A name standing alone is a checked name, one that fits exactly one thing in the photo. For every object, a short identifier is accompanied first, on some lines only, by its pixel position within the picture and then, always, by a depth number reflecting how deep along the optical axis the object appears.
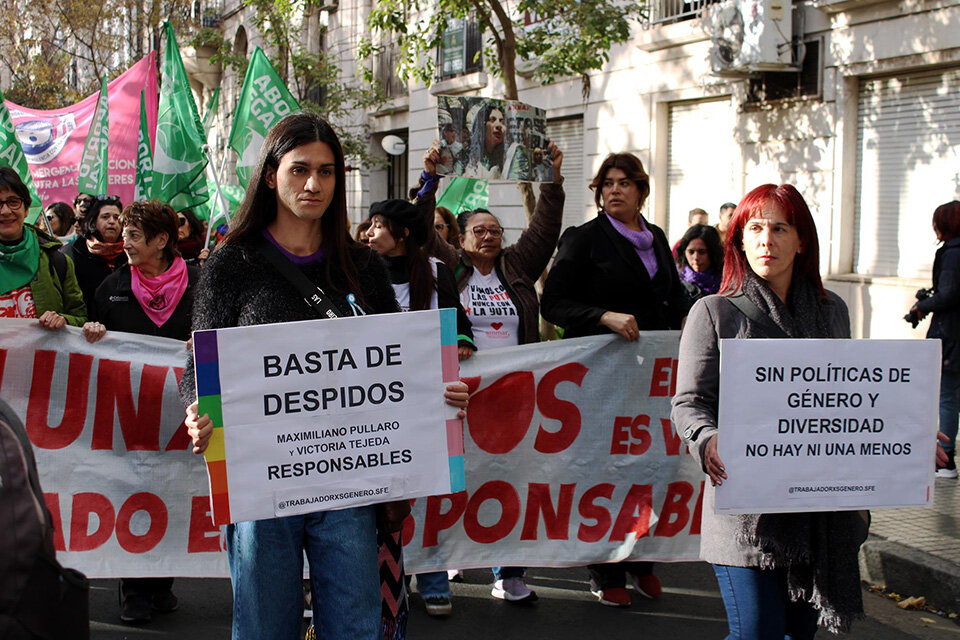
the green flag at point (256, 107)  8.86
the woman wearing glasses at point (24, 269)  5.13
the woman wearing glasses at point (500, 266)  5.36
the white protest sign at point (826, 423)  3.03
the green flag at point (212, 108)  14.41
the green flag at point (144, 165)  9.52
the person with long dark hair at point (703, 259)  7.21
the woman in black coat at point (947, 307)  7.22
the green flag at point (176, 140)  9.72
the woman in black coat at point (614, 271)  4.92
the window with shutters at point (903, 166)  10.26
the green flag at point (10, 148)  7.58
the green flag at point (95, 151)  10.00
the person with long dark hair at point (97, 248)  6.18
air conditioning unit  11.39
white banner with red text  4.80
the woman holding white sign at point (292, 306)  2.80
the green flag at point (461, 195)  10.26
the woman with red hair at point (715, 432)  3.02
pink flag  10.59
